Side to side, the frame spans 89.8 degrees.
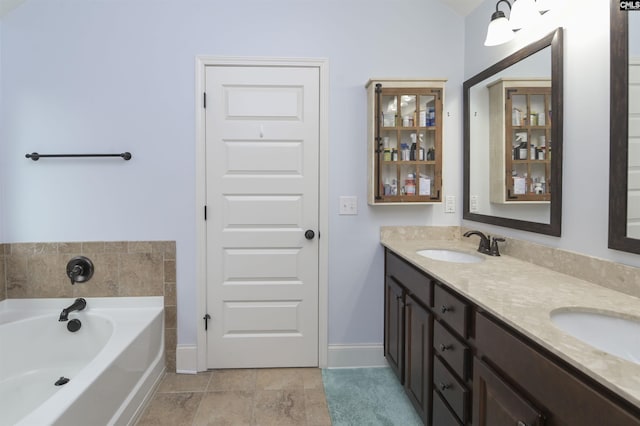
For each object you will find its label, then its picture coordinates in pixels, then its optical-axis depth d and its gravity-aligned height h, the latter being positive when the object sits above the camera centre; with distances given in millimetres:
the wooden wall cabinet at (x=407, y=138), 2117 +465
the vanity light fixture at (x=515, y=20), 1517 +926
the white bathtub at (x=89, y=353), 1597 -868
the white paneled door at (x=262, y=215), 2232 -59
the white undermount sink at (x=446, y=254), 1980 -304
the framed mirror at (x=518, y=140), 1514 +370
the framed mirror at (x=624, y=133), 1153 +276
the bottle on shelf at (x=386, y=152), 2156 +369
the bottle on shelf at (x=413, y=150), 2152 +378
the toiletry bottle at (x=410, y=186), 2168 +141
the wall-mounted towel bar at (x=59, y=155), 2127 +342
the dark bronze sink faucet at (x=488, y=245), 1817 -219
